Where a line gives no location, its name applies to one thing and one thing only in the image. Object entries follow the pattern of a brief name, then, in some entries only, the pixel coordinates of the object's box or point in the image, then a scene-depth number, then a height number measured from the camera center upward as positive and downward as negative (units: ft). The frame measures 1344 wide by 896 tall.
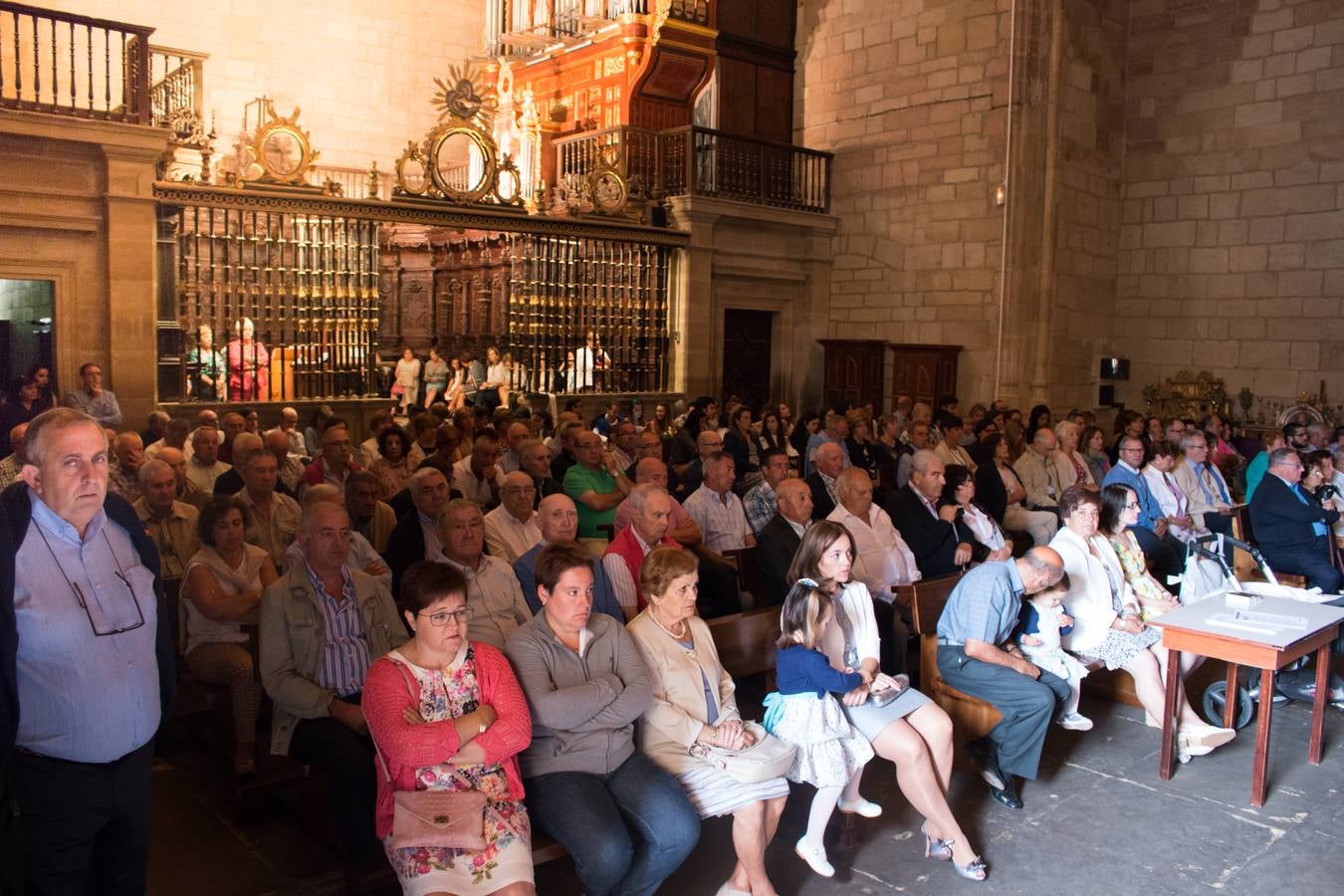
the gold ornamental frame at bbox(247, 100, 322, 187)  31.12 +5.86
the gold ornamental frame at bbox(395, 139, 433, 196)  33.69 +6.04
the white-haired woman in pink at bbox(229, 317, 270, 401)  31.78 -0.53
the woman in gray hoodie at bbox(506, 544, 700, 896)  9.61 -3.76
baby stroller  15.62 -3.32
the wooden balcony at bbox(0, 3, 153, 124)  26.84 +7.37
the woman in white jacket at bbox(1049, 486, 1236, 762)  14.73 -3.57
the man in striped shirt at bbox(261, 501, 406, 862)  10.36 -3.26
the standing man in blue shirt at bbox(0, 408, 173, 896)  7.84 -2.34
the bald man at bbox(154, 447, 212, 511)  17.83 -2.36
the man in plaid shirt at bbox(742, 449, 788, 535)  20.01 -2.54
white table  12.84 -3.35
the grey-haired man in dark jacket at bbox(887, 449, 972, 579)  17.61 -2.63
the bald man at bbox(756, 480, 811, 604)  16.20 -2.64
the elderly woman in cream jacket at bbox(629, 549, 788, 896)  10.36 -3.62
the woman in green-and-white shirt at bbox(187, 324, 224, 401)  31.22 -0.61
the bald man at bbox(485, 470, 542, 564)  15.74 -2.47
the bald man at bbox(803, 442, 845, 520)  21.67 -2.24
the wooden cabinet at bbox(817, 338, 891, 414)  43.96 -0.35
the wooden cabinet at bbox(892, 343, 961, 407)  41.81 -0.20
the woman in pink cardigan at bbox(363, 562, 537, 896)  8.96 -3.26
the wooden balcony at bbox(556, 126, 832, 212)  41.91 +7.99
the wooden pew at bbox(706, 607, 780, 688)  13.32 -3.53
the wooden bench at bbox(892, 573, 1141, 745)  13.47 -4.20
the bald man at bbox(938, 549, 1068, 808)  13.01 -3.74
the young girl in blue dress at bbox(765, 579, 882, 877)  11.22 -3.78
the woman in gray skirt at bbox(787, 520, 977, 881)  11.50 -3.86
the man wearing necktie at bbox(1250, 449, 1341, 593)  19.43 -2.73
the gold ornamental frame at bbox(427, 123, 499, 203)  34.17 +6.44
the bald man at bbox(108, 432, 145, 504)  19.16 -2.09
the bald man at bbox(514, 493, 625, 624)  13.97 -2.27
